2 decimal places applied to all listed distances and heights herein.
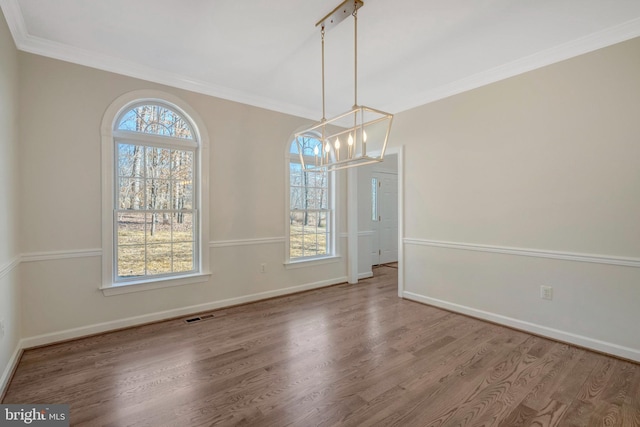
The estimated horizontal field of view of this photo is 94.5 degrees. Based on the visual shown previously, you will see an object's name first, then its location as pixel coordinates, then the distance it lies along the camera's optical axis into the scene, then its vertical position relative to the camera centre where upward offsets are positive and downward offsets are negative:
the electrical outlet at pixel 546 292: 2.90 -0.78
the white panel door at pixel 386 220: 6.66 -0.13
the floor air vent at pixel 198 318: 3.34 -1.19
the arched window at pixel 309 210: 4.46 +0.07
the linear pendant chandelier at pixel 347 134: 4.57 +1.25
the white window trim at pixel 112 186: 2.97 +0.31
